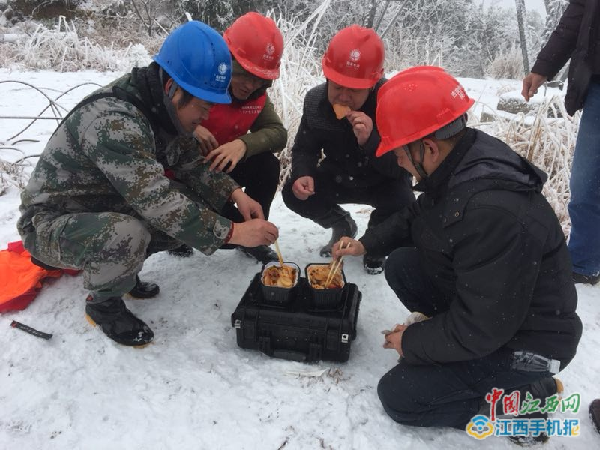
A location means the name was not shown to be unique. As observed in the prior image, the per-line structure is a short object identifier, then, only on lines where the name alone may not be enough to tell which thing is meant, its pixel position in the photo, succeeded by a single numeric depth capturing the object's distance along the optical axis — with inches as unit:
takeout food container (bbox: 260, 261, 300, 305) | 76.1
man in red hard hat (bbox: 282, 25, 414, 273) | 94.3
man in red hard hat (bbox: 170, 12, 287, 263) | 94.2
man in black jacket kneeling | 53.1
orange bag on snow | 87.2
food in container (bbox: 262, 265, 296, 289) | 78.8
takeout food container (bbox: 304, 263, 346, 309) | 76.0
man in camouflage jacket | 69.8
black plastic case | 74.9
